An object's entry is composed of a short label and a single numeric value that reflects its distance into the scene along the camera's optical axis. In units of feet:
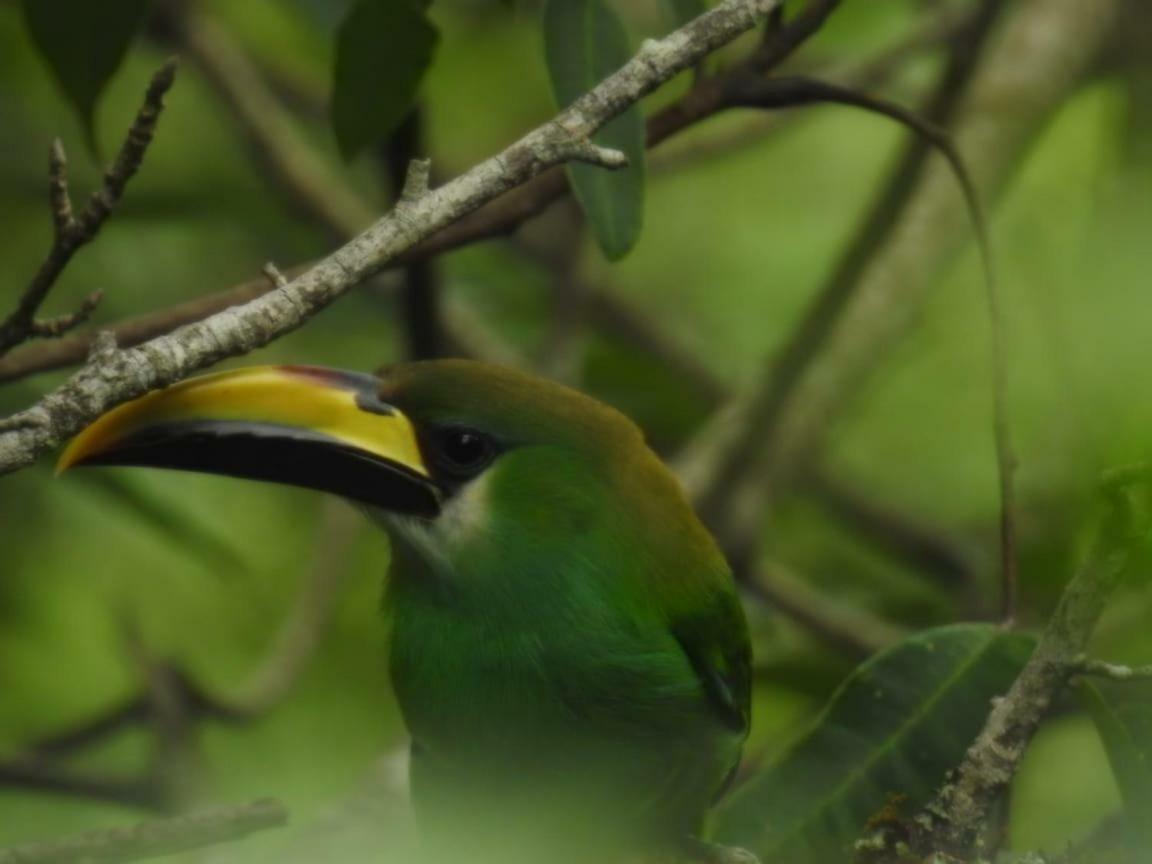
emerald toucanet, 18.07
